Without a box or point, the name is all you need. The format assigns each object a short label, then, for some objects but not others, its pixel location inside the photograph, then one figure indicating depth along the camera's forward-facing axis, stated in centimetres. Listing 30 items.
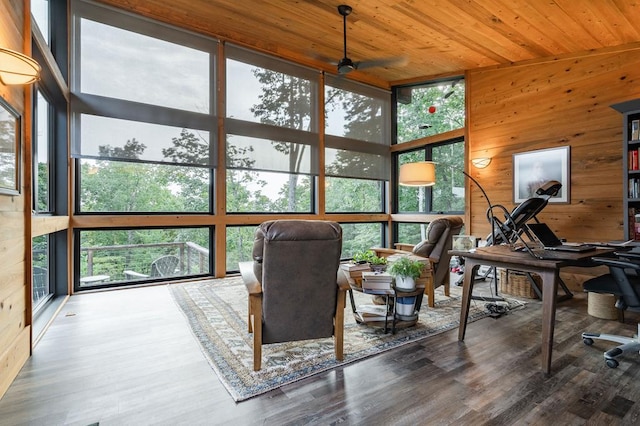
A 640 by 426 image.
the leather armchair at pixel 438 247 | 349
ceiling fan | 381
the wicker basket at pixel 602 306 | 298
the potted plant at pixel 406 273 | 261
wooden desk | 200
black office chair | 204
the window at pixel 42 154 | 304
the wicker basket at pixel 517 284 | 383
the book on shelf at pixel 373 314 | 273
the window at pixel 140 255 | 407
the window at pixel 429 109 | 568
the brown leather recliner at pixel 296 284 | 197
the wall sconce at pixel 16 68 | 176
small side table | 262
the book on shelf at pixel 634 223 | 325
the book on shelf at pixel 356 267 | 311
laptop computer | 247
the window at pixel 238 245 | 500
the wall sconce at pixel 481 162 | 504
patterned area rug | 199
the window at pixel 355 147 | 601
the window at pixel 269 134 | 497
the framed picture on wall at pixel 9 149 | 184
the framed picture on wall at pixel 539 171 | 421
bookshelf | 324
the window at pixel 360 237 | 628
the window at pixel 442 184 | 563
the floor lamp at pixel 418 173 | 487
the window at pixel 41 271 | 302
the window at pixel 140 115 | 391
